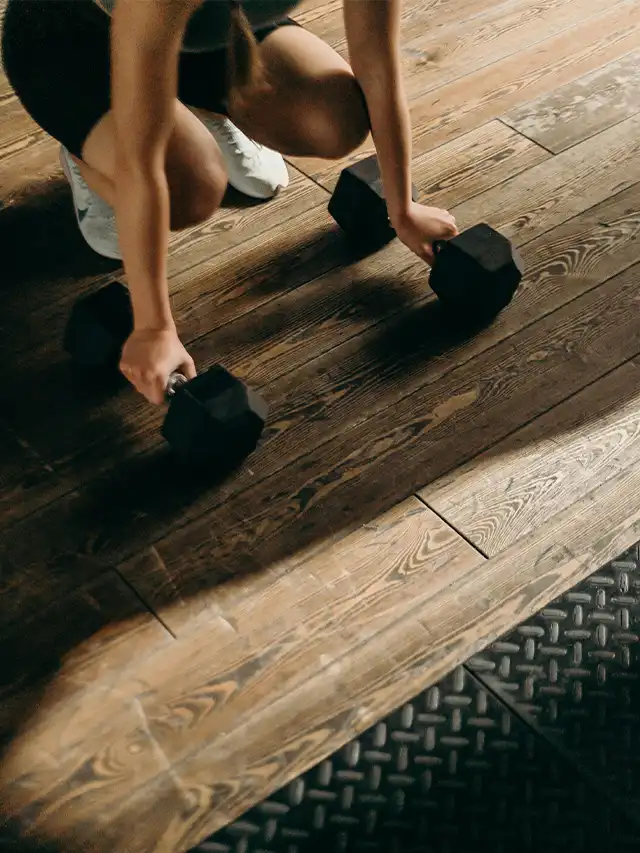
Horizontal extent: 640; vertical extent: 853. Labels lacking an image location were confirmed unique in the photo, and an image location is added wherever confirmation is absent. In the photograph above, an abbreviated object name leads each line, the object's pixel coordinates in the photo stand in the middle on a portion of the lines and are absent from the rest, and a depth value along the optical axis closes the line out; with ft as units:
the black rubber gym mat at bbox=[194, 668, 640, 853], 3.44
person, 3.73
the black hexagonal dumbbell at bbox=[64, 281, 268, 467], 4.26
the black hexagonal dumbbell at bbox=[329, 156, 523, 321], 4.93
